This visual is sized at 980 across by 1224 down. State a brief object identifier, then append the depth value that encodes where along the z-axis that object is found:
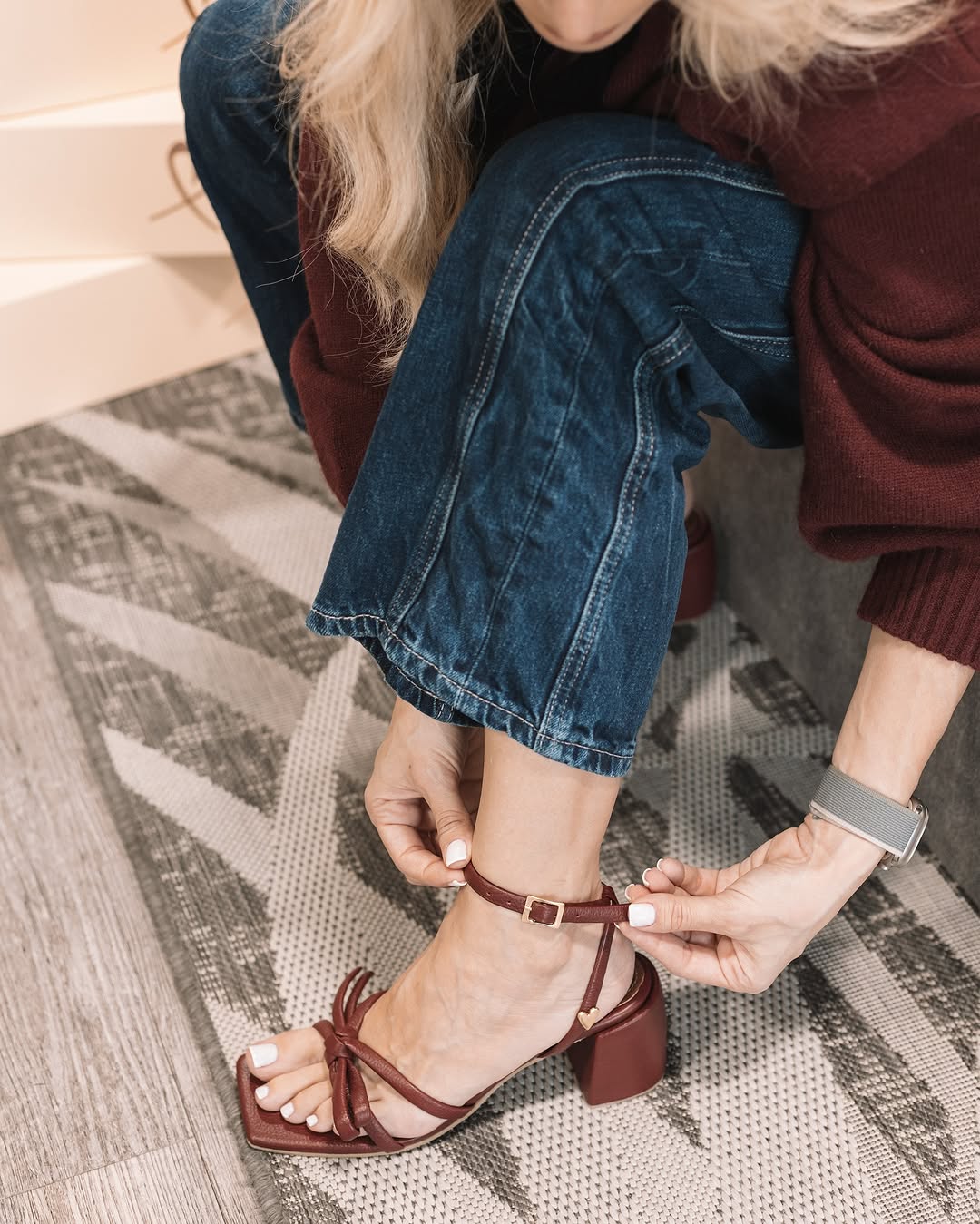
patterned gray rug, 0.74
